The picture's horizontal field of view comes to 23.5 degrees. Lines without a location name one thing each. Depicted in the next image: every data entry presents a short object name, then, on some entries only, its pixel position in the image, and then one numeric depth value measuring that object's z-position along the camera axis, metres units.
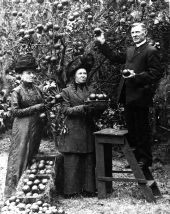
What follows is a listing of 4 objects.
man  5.18
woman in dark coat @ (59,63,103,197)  5.64
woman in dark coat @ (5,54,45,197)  5.53
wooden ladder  5.34
